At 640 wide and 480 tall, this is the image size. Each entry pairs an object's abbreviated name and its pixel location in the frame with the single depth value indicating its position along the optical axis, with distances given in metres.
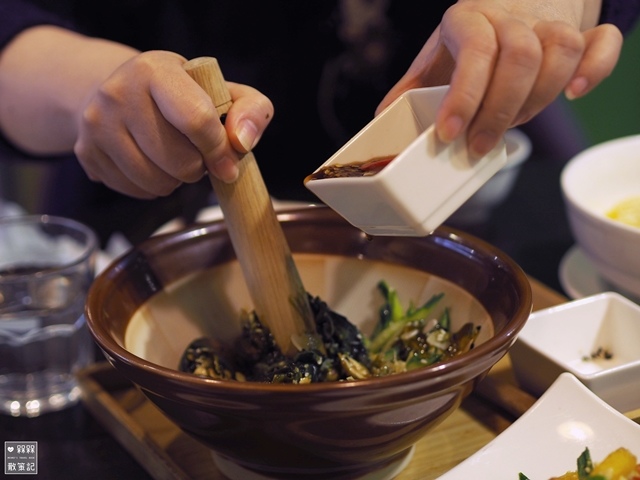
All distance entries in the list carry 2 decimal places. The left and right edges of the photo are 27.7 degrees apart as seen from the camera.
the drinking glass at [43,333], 0.66
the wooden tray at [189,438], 0.58
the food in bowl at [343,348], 0.58
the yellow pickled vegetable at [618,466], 0.51
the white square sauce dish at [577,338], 0.61
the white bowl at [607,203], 0.68
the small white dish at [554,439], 0.53
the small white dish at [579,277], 0.73
